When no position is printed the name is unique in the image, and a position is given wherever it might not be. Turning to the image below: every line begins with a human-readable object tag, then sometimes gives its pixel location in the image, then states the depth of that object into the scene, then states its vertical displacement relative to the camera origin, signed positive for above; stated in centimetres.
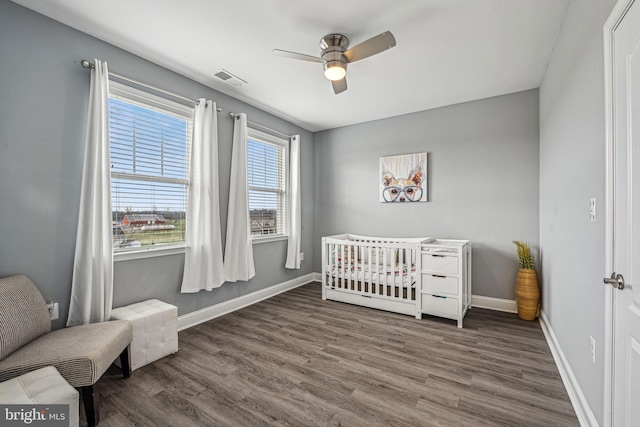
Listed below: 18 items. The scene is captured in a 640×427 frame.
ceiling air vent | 276 +139
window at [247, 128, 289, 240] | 365 +40
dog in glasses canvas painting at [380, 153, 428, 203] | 373 +47
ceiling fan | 203 +120
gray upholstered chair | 143 -76
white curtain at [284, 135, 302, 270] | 412 +25
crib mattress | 313 -76
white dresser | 282 -73
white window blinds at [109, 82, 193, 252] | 234 +40
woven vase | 285 -86
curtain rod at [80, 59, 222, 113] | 209 +113
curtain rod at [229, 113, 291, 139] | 325 +114
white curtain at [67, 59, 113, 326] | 200 -10
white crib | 311 -77
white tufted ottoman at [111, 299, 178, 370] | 205 -92
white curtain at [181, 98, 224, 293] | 276 +7
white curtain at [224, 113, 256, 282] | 317 -6
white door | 101 -1
